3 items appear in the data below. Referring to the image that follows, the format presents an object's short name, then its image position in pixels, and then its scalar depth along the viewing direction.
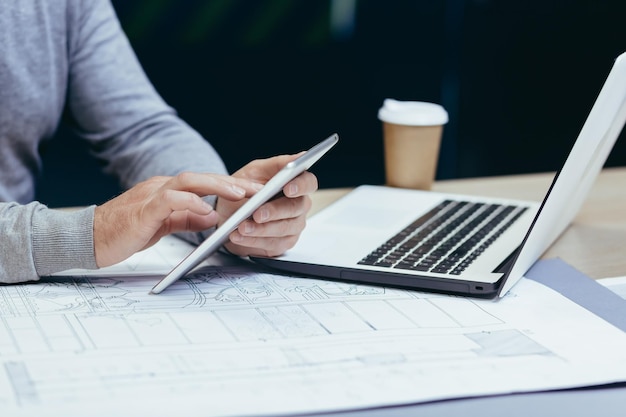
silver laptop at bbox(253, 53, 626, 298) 1.21
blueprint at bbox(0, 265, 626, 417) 1.03
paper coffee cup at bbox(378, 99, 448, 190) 1.58
